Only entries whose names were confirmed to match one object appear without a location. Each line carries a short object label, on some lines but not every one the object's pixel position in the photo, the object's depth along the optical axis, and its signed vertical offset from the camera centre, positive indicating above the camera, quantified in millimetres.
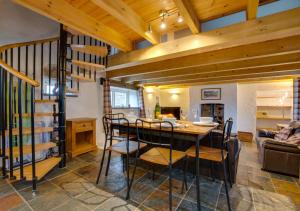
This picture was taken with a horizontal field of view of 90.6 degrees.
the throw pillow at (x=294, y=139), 2530 -612
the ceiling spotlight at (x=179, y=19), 2088 +1245
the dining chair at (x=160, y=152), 1621 -605
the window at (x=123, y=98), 5250 +257
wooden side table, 3234 -778
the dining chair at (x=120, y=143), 1998 -602
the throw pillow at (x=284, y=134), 3004 -618
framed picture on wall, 5961 +440
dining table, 1592 -307
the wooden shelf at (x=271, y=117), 5141 -452
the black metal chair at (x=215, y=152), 1677 -601
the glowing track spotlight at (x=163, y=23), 2112 +1167
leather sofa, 2445 -899
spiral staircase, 1936 +129
